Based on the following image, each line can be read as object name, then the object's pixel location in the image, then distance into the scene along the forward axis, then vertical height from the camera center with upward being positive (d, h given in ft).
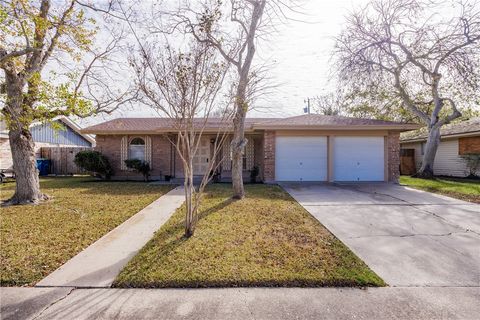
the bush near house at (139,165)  41.65 -0.93
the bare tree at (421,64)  41.27 +17.73
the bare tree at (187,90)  13.37 +3.98
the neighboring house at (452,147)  46.26 +2.21
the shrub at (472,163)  45.03 -1.20
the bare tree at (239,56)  14.93 +7.69
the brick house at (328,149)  37.04 +1.54
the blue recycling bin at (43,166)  51.83 -1.04
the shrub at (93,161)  41.32 -0.08
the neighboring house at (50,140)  49.29 +6.01
